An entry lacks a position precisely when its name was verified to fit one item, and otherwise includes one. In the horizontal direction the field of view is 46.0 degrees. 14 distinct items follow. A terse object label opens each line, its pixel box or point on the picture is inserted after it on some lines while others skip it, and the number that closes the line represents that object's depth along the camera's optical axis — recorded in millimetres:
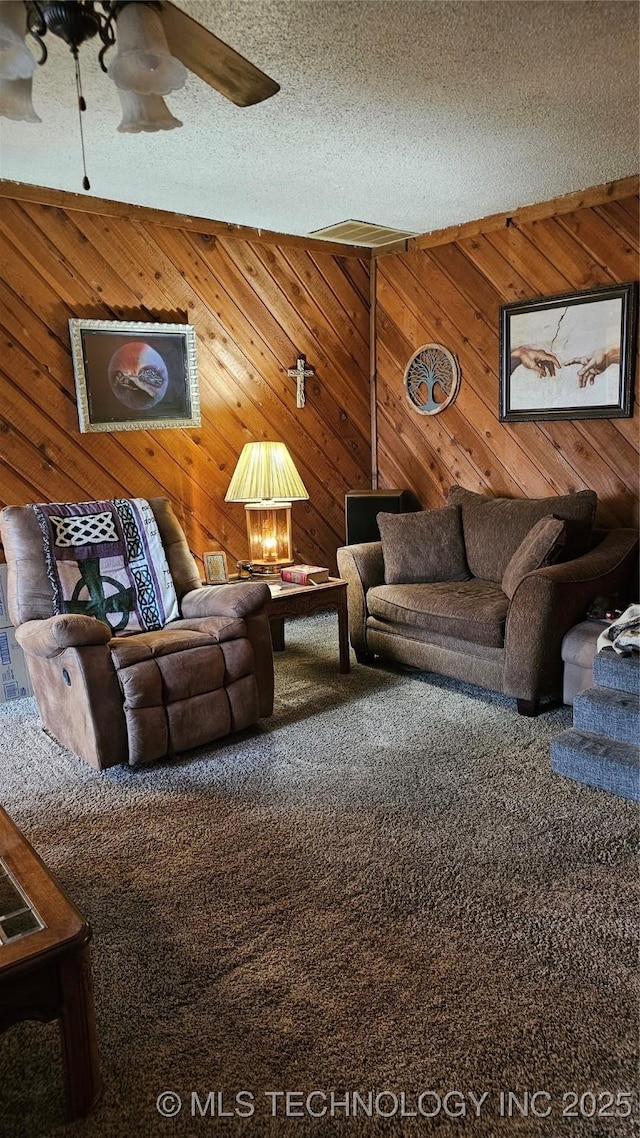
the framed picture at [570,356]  3947
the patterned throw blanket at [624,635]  2994
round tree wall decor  4855
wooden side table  3686
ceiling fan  1673
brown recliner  2887
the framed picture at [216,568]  4055
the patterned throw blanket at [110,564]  3418
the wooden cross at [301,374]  4926
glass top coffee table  1390
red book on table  3861
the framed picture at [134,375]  4031
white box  3756
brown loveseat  3320
